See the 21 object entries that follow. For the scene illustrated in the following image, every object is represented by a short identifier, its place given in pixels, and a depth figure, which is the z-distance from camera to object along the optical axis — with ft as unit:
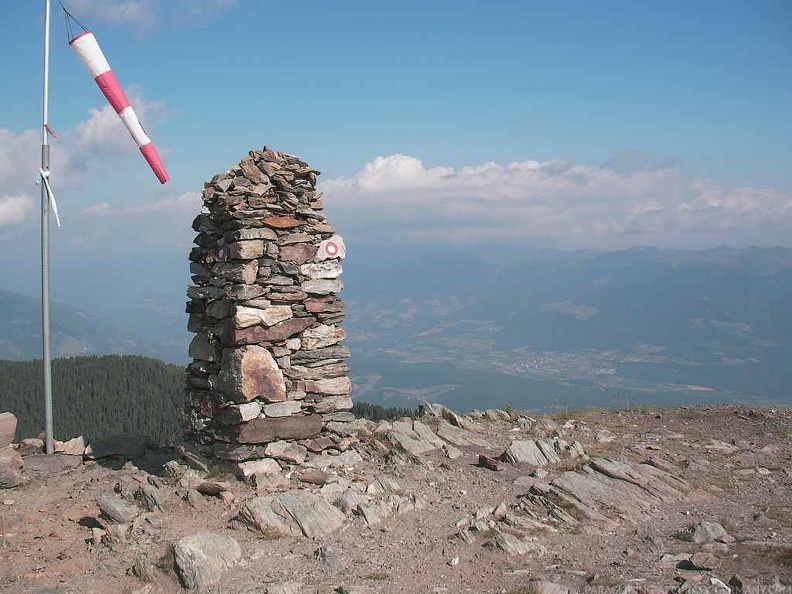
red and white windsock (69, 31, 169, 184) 42.01
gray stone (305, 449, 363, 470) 40.55
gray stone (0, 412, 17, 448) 44.91
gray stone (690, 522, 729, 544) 30.42
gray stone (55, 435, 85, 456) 46.68
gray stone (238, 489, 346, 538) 32.22
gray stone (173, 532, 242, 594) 27.35
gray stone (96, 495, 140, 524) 33.24
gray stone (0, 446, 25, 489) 38.99
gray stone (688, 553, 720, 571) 26.37
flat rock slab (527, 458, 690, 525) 34.78
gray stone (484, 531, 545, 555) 29.43
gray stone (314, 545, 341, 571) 28.45
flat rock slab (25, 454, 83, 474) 43.09
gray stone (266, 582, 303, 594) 26.32
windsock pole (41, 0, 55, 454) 42.83
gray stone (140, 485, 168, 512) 34.68
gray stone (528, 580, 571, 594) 25.16
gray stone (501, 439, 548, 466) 43.96
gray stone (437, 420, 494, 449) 49.21
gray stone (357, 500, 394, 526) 33.47
